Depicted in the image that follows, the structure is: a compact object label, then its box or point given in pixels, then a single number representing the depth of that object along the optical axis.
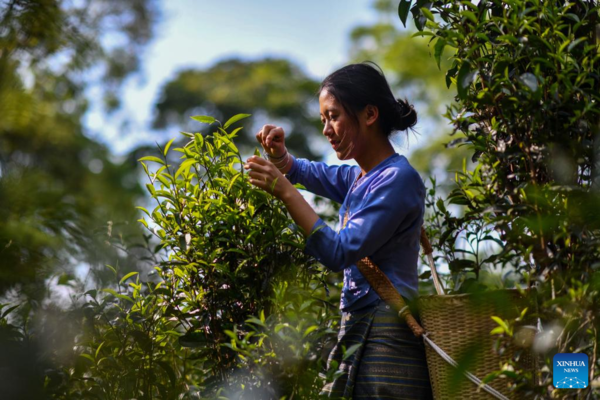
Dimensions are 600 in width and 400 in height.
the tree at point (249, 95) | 31.27
